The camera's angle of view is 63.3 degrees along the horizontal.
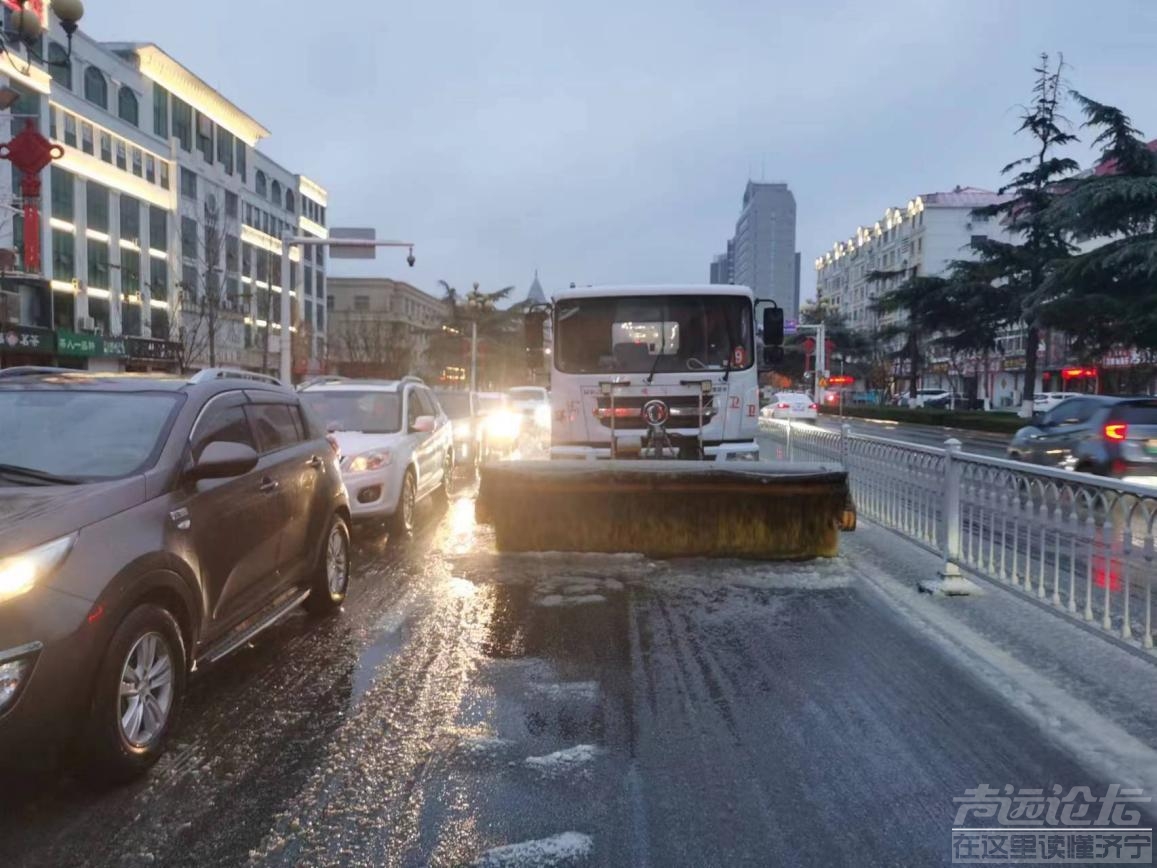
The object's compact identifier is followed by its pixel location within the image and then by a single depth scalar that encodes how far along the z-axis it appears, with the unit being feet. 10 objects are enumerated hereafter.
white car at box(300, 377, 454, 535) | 33.30
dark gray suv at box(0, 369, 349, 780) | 11.51
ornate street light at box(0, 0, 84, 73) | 41.55
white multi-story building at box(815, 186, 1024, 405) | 272.68
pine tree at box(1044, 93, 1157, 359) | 89.10
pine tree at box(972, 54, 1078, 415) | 123.85
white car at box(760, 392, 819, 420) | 124.16
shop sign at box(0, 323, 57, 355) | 111.57
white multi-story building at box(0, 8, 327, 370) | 126.62
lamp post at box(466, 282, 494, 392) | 258.37
